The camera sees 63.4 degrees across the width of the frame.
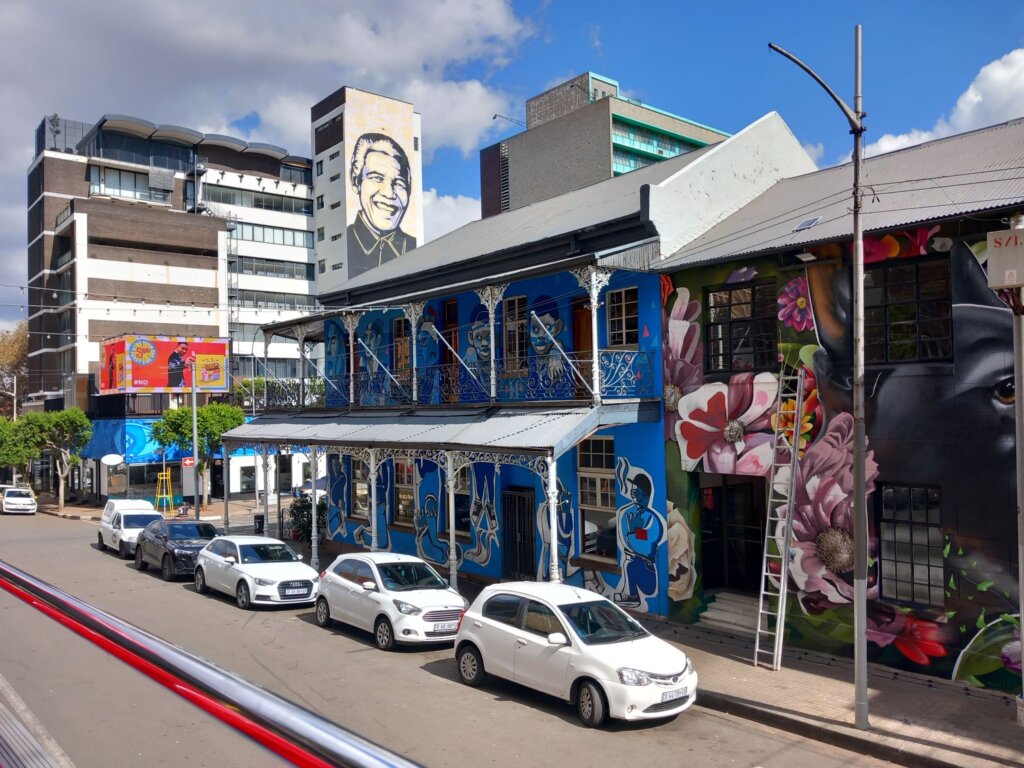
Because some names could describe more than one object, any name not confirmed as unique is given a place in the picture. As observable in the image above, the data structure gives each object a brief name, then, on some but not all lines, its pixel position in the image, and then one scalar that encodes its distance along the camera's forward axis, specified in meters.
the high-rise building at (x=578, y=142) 49.75
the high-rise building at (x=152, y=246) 55.56
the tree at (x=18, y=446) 42.69
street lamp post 10.05
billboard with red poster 43.53
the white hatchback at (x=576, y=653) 10.12
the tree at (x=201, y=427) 39.81
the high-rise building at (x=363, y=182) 71.44
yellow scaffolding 41.78
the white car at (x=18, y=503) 41.66
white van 25.62
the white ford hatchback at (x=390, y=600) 13.92
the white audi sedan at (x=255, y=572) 17.28
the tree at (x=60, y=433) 42.16
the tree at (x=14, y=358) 70.38
